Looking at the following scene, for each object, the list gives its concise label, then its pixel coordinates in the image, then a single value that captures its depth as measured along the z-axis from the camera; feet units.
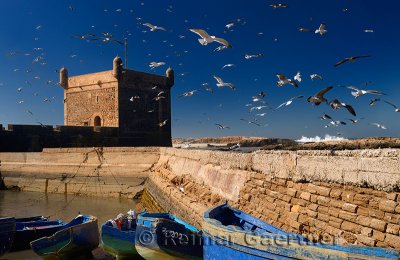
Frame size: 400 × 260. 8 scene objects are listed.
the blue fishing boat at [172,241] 20.65
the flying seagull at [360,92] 19.07
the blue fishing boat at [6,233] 27.32
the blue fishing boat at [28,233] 30.63
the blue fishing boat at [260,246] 10.61
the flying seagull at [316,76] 25.69
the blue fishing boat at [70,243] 25.93
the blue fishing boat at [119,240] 25.05
